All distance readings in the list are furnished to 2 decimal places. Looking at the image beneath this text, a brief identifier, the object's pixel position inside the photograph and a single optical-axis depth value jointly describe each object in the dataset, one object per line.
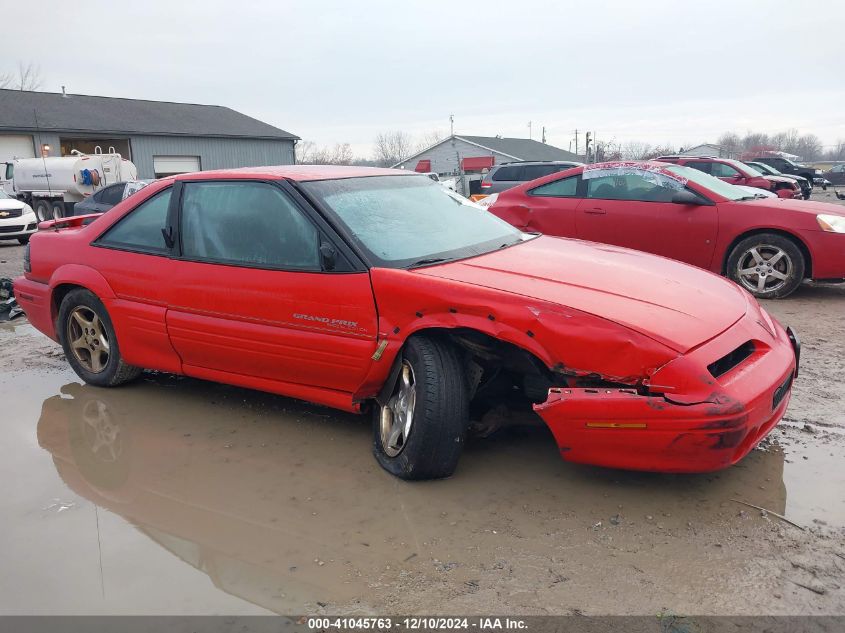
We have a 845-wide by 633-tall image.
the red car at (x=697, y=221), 6.72
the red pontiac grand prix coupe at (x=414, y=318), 2.85
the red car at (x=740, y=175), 15.31
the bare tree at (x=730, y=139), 98.97
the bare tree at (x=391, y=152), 80.50
